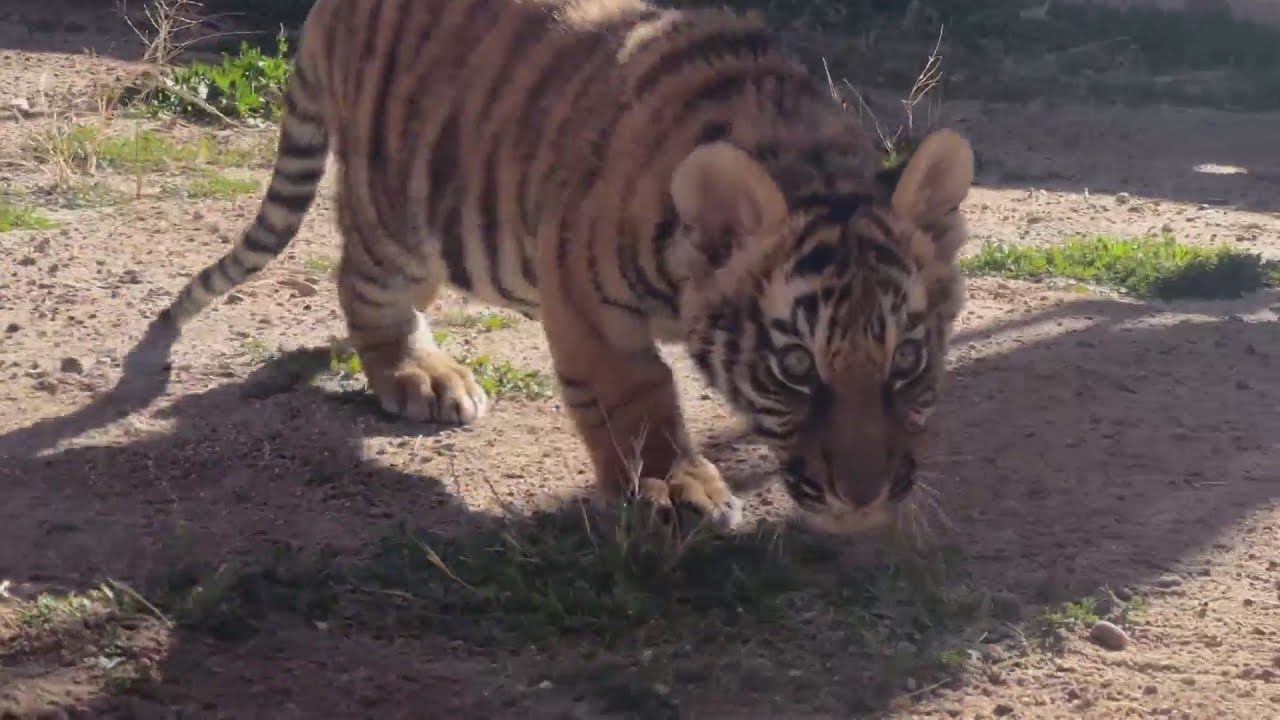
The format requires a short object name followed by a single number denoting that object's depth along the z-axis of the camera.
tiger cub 7.28
